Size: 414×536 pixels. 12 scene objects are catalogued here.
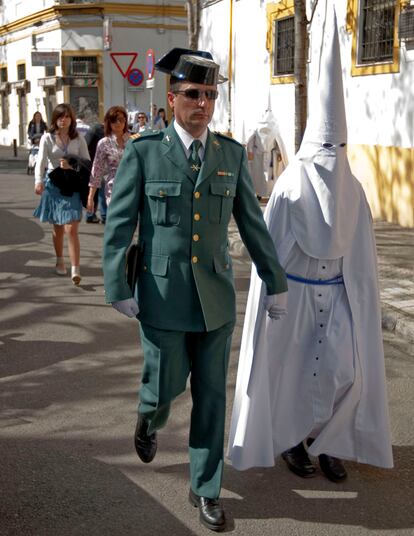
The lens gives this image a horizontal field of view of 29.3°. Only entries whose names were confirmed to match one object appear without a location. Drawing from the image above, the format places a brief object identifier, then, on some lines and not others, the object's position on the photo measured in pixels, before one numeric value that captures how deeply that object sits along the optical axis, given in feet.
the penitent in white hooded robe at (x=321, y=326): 12.48
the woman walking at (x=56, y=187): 27.37
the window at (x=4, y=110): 130.62
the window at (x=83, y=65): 102.22
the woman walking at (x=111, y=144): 29.53
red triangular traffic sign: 101.81
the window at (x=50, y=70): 107.15
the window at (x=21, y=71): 120.47
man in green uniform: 10.92
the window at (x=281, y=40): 52.26
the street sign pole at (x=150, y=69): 54.49
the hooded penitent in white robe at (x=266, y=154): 48.80
